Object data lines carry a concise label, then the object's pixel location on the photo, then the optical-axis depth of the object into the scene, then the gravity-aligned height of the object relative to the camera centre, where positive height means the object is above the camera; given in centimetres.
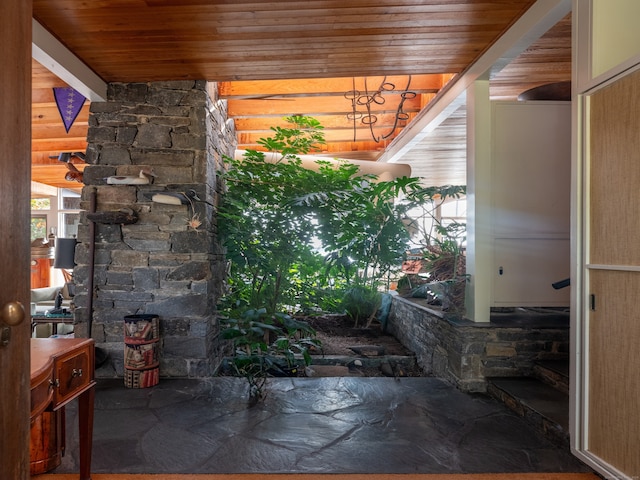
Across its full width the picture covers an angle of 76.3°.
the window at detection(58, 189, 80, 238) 898 +69
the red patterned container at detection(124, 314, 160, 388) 324 -88
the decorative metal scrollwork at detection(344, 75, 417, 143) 434 +165
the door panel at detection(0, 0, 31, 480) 80 +5
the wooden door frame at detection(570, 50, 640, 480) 198 -16
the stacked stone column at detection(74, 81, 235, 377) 352 +14
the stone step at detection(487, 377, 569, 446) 232 -100
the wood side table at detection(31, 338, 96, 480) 137 -51
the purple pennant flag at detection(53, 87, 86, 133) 359 +125
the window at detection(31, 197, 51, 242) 895 +60
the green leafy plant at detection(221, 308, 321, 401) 361 -94
